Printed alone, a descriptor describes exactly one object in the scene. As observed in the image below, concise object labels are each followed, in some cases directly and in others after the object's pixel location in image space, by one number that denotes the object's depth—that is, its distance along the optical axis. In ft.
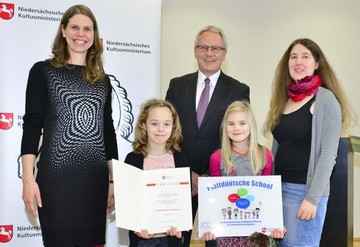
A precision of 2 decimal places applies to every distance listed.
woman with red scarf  8.64
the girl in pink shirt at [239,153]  9.57
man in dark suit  10.84
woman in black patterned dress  8.00
